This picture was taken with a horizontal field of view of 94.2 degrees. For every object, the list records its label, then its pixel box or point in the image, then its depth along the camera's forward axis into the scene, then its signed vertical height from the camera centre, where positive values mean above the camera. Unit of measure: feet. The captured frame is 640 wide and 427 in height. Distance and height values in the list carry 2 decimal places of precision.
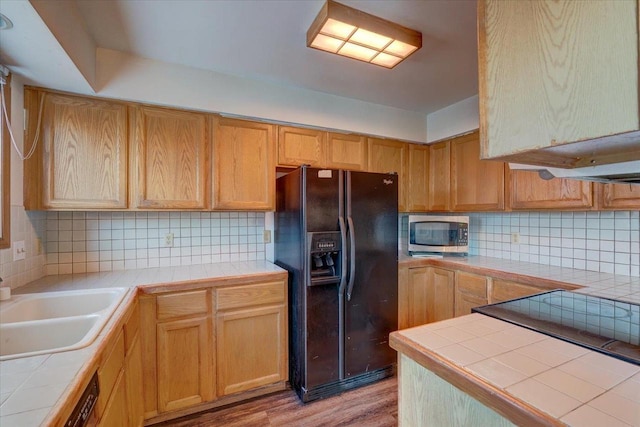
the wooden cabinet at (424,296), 8.59 -2.55
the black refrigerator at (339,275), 6.78 -1.55
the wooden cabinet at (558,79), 1.47 +0.74
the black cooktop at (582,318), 2.77 -1.28
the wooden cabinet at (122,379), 3.46 -2.36
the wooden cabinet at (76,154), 5.74 +1.16
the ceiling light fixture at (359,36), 4.82 +3.09
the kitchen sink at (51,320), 3.78 -1.57
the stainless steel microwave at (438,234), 8.92 -0.75
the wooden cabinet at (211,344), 5.95 -2.89
